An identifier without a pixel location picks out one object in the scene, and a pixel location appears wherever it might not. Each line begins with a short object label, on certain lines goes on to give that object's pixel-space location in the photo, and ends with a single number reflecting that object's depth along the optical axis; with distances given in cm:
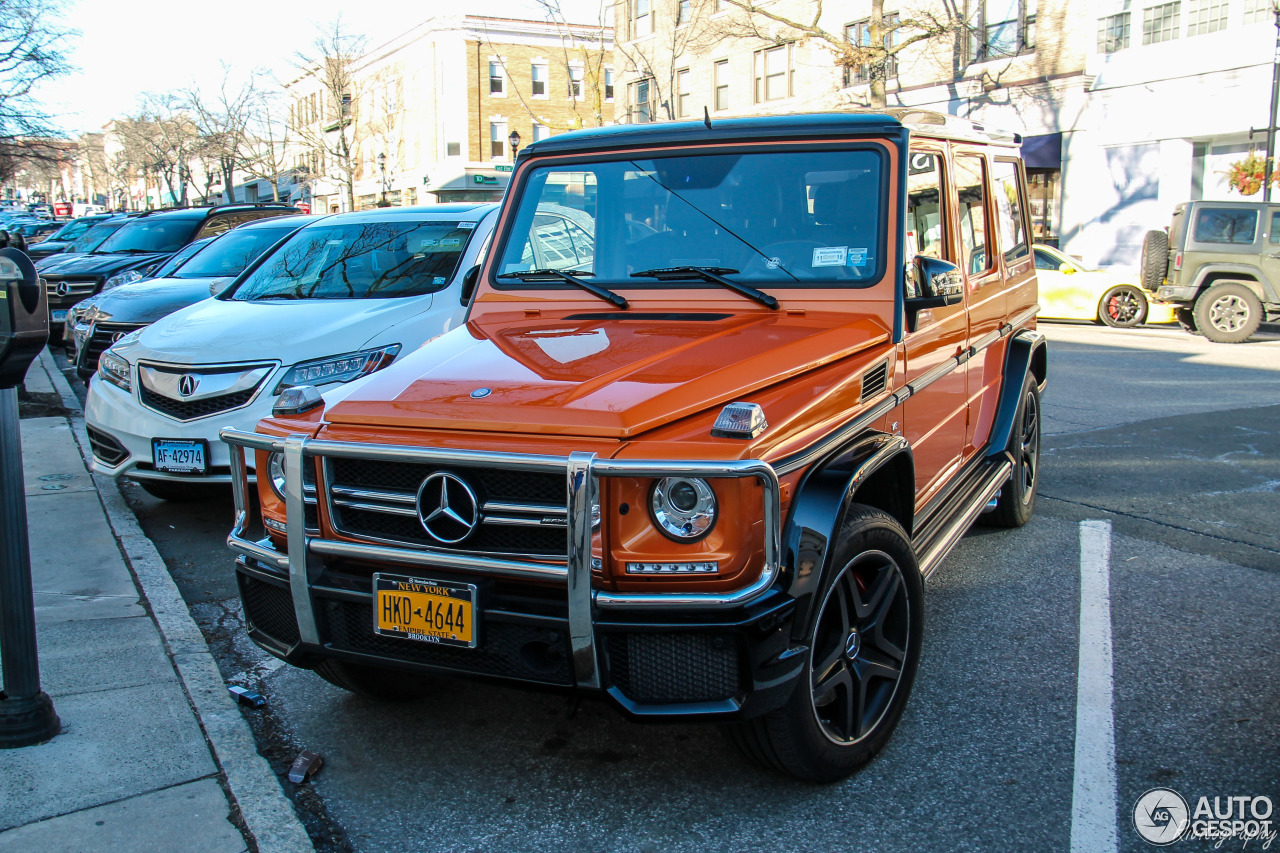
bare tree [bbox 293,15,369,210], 5291
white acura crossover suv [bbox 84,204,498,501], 576
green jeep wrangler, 1502
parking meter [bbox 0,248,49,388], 320
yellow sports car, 1709
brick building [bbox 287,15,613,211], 4997
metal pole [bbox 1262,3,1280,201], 2009
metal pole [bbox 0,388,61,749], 343
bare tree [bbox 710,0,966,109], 2502
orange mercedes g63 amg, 269
